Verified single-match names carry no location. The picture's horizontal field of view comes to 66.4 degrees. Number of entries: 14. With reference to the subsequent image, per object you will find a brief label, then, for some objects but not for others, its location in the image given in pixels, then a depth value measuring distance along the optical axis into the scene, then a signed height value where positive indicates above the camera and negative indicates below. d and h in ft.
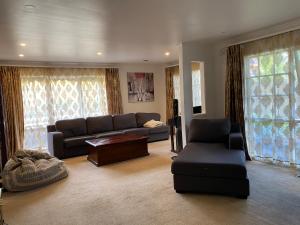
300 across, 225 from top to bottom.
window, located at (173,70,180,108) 23.30 +1.48
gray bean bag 11.07 -3.27
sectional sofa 16.71 -2.24
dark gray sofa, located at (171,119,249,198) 9.03 -2.85
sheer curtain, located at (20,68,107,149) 19.15 +0.81
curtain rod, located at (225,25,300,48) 11.46 +3.33
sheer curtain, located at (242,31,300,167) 11.84 -0.11
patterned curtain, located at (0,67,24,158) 17.84 +0.23
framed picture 23.82 +1.61
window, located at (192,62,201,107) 20.76 +1.41
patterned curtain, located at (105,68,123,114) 22.30 +1.22
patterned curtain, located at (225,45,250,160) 14.21 +0.64
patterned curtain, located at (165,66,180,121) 23.35 +1.51
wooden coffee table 14.62 -3.04
